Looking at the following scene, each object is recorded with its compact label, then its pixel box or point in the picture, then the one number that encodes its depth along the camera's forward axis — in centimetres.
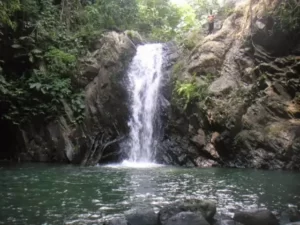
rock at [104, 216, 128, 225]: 500
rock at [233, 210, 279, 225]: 524
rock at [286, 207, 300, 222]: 558
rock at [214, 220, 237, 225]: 529
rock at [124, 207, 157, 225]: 514
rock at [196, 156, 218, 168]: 1370
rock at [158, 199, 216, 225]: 526
